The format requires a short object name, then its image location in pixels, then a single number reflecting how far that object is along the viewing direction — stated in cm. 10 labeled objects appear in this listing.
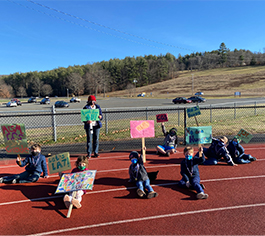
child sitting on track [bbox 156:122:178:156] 777
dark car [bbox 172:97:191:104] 4314
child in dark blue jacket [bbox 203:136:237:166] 648
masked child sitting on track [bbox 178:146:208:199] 489
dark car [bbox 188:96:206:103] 4220
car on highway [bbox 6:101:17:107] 4436
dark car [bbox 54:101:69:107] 4306
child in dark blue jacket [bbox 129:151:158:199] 457
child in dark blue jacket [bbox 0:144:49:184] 559
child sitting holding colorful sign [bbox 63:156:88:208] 416
